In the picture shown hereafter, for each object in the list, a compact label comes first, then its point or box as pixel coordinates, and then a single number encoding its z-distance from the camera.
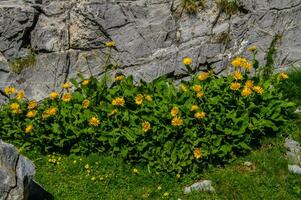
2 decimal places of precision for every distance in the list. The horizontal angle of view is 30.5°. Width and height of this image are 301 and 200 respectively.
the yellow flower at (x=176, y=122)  6.64
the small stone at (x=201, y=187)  6.41
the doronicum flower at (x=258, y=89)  6.97
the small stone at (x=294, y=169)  6.47
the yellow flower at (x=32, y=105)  7.52
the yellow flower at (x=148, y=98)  7.17
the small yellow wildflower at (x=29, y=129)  7.27
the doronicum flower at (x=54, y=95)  7.54
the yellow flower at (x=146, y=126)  6.79
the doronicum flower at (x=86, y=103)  7.34
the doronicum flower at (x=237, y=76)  7.06
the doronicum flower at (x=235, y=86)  6.88
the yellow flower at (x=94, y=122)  7.05
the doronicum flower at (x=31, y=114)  7.39
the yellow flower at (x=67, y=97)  7.50
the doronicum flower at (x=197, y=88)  7.00
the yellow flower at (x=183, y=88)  7.25
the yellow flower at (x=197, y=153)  6.56
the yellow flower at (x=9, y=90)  7.75
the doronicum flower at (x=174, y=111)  6.74
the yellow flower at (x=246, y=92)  6.85
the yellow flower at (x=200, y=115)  6.66
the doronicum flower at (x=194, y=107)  6.73
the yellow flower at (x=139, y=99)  7.12
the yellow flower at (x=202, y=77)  7.22
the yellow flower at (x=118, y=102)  7.08
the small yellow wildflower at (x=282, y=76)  7.28
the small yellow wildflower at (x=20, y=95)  7.68
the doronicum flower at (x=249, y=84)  6.98
